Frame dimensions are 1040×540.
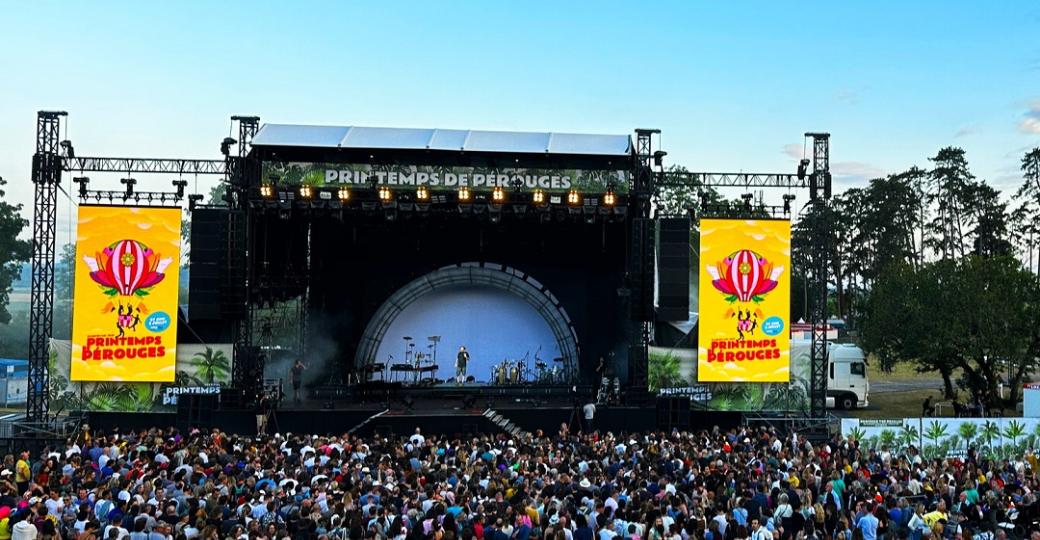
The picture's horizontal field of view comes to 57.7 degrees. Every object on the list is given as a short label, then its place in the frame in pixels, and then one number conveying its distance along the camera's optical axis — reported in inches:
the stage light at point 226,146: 1087.6
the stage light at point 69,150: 1110.1
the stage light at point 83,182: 1117.7
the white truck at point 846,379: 1467.8
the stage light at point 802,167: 1143.6
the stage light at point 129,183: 1119.0
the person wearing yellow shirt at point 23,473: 643.2
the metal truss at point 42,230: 1091.3
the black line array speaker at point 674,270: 1163.9
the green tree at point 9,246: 2236.7
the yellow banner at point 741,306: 1157.7
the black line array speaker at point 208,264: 1124.5
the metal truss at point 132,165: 1120.8
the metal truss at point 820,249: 1117.7
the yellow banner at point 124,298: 1127.0
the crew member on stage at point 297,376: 1227.2
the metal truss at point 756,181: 1154.0
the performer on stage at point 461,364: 1330.0
